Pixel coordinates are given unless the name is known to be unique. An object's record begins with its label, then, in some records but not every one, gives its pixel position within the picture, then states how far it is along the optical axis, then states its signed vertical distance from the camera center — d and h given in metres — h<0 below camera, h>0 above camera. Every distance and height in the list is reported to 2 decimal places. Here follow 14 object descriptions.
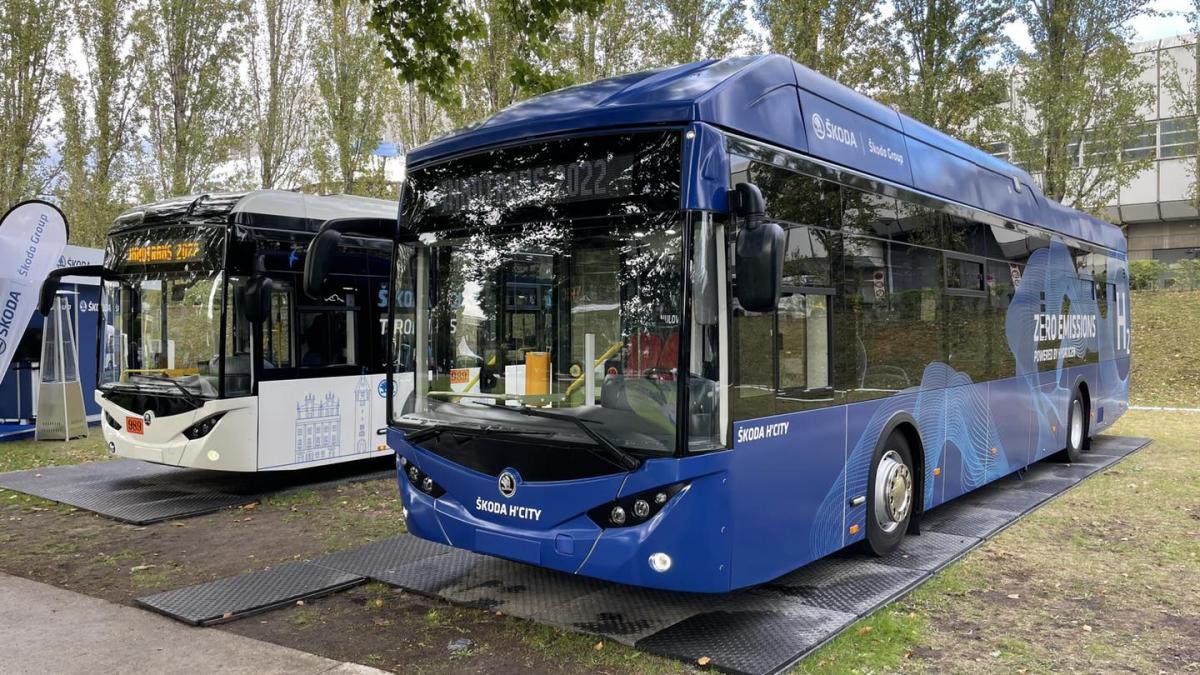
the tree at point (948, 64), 18.70 +5.89
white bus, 8.80 +0.01
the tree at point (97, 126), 21.00 +5.36
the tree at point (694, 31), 17.88 +6.44
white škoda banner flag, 12.34 +1.17
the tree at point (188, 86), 21.62 +6.52
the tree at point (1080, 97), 21.17 +5.78
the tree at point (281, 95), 24.17 +6.92
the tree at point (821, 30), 16.69 +5.95
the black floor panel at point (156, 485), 8.95 -1.72
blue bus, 4.50 +0.03
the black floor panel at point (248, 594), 5.60 -1.78
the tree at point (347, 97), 21.67 +6.13
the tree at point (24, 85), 19.81 +6.10
